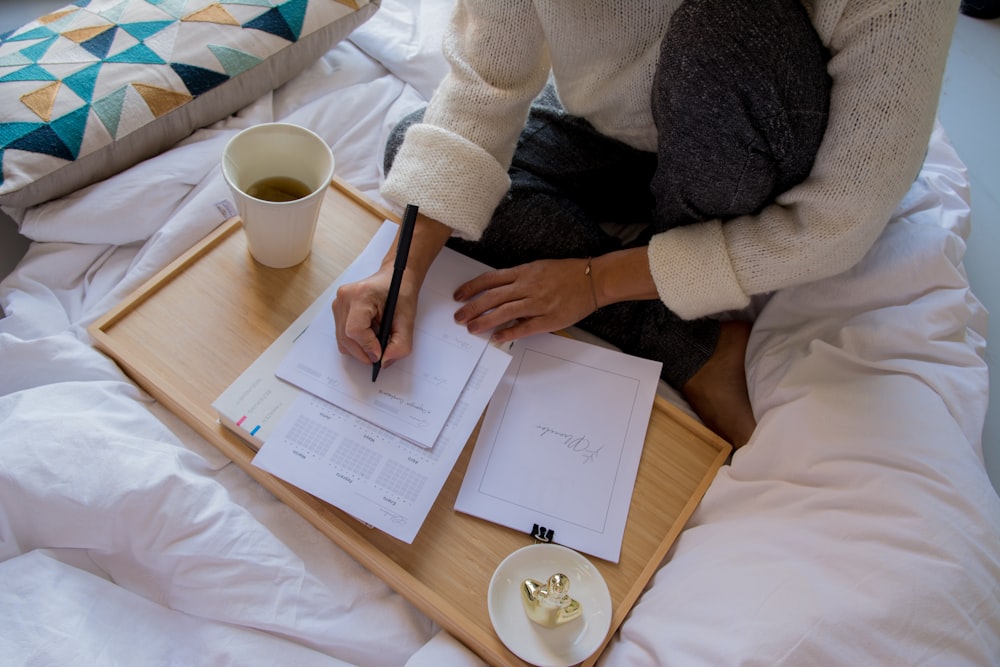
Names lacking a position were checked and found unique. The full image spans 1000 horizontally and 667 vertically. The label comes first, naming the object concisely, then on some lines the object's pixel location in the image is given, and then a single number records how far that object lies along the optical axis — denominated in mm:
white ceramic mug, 750
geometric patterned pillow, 843
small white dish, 660
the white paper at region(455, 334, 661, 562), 738
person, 634
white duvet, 611
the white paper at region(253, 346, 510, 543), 695
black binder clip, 724
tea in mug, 809
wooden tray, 701
